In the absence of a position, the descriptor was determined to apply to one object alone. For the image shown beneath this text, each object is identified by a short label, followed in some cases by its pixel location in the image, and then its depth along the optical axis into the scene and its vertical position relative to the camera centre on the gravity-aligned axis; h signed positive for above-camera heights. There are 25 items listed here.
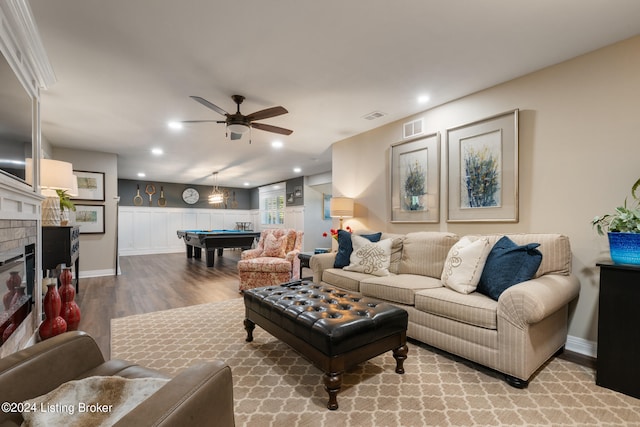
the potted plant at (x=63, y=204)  3.88 +0.11
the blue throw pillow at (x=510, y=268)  2.17 -0.41
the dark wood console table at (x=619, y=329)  1.82 -0.73
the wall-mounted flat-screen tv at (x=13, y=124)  1.76 +0.59
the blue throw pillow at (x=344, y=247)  3.55 -0.41
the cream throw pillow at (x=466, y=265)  2.40 -0.43
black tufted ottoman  1.69 -0.72
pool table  6.22 -0.61
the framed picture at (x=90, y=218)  5.52 -0.11
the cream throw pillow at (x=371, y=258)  3.20 -0.49
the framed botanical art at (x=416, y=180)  3.53 +0.43
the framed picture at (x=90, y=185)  5.48 +0.50
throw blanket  0.88 -0.61
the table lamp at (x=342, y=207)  4.40 +0.09
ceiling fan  2.97 +1.01
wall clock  10.39 +0.62
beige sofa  1.88 -0.71
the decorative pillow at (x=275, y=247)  4.67 -0.54
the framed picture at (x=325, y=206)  9.28 +0.22
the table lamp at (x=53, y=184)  3.26 +0.32
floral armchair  4.23 -0.70
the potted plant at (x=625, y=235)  1.89 -0.14
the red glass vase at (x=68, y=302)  2.72 -0.84
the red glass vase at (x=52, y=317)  2.42 -0.89
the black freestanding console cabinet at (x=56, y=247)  3.40 -0.40
